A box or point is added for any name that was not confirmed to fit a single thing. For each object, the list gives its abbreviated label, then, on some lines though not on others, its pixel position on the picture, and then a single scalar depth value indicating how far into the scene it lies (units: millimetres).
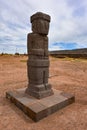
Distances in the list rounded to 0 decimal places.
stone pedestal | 2046
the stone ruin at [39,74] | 2463
